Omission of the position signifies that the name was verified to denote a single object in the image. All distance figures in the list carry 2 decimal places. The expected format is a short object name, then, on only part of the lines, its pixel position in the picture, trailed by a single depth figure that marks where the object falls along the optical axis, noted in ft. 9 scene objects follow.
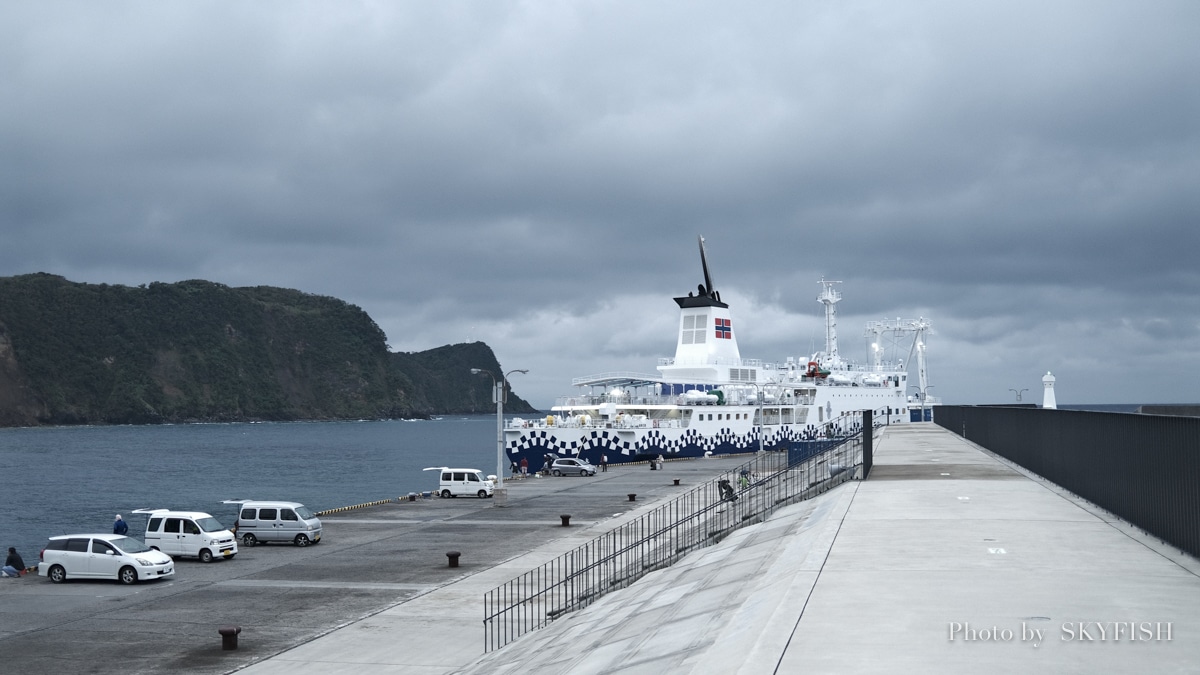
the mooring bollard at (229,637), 65.57
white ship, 262.26
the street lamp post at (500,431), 155.12
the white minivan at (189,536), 104.12
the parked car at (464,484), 172.65
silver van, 115.44
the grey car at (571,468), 224.74
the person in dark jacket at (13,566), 97.81
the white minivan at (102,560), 91.09
